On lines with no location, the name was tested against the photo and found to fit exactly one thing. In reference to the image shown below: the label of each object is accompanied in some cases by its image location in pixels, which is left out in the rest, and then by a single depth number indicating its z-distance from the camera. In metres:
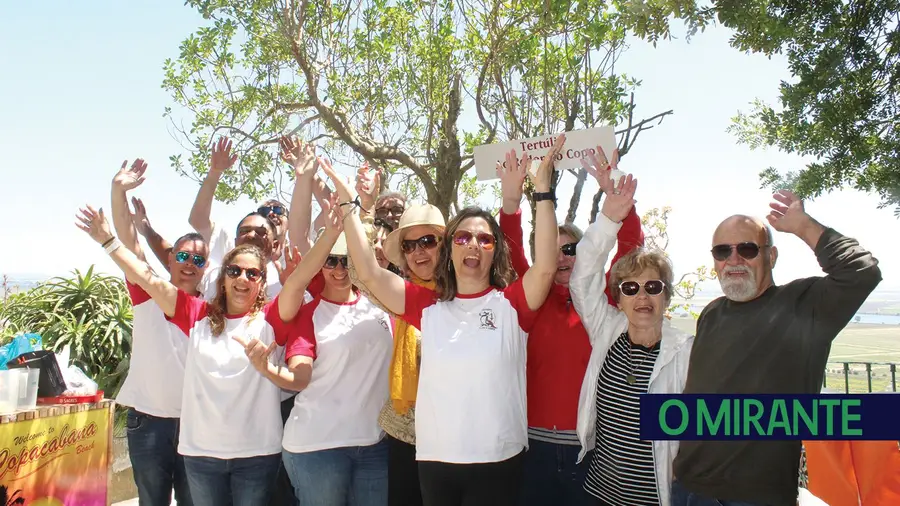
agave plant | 7.07
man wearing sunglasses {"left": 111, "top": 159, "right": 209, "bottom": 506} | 3.53
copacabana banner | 3.44
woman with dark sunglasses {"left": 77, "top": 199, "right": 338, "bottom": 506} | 3.12
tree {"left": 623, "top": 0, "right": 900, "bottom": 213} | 4.28
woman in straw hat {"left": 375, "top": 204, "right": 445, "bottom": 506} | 3.11
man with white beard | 2.45
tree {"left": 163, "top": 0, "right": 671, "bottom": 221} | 7.18
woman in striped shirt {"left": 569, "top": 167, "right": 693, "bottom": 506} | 2.75
